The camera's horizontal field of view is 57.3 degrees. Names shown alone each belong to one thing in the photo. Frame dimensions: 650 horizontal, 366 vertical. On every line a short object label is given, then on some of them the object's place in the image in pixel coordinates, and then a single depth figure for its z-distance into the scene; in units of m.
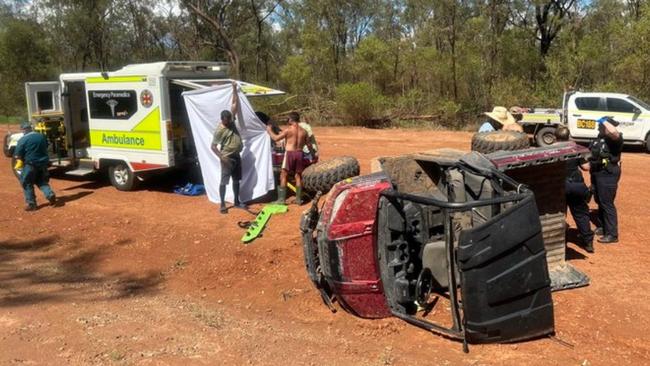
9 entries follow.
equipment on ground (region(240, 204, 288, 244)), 8.16
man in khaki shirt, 9.61
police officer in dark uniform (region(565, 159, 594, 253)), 7.04
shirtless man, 9.78
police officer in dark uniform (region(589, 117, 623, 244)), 7.28
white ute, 16.57
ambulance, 10.79
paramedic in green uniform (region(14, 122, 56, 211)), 10.52
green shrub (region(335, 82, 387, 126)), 23.87
